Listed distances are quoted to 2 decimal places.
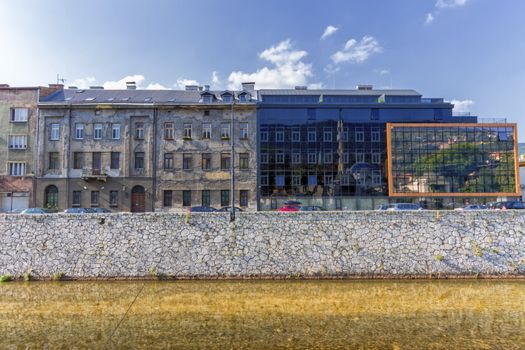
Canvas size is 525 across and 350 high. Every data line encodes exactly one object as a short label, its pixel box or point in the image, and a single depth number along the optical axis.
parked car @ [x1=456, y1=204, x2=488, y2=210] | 32.41
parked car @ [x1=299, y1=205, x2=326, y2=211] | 29.59
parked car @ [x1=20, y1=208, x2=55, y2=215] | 26.23
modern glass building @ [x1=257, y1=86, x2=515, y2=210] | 42.16
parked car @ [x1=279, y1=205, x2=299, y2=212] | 32.25
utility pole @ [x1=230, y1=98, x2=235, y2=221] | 19.45
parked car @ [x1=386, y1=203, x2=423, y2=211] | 31.69
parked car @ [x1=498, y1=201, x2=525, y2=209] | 29.59
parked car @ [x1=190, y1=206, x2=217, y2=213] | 27.55
